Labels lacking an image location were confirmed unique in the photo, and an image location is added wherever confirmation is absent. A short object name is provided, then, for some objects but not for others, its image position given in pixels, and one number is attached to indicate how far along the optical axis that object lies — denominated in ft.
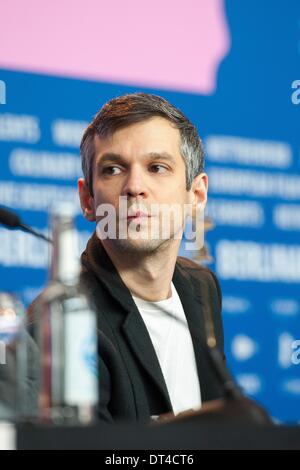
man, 13.29
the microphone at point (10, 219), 12.22
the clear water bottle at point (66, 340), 11.46
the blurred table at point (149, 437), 9.14
